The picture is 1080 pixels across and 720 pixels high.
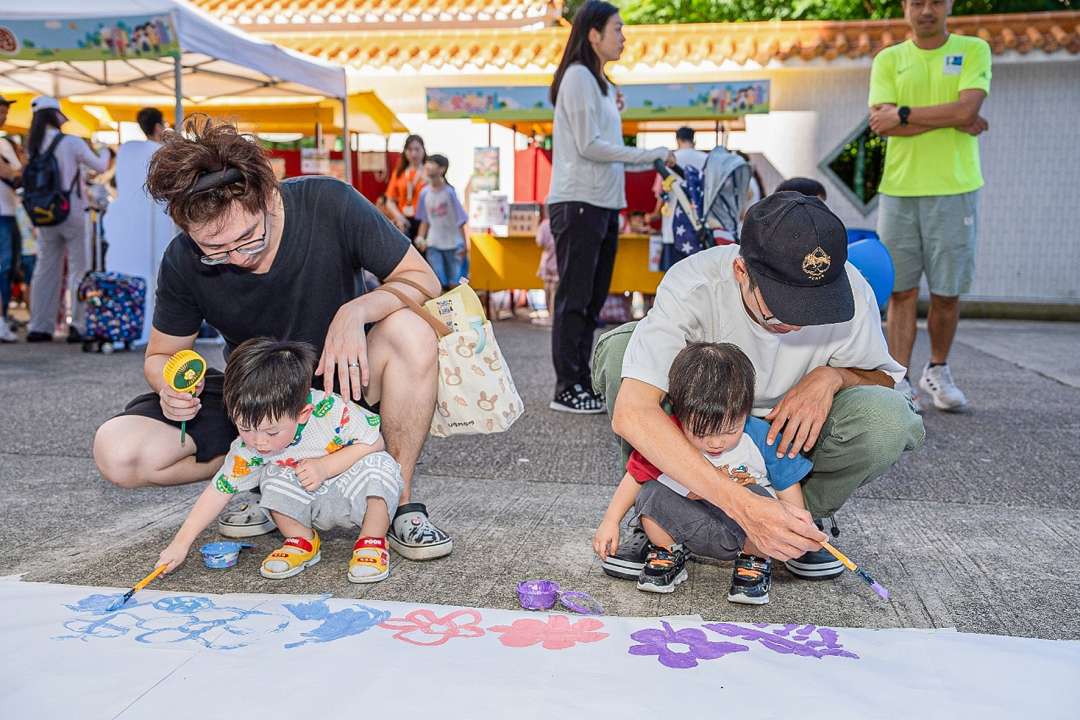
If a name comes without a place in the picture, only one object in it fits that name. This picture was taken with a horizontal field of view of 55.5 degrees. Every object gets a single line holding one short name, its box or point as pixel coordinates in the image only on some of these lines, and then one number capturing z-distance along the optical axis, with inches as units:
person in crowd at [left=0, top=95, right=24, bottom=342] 277.1
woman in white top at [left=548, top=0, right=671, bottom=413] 169.9
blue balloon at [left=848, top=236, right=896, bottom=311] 148.6
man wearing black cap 78.0
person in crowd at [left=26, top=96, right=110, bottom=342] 266.7
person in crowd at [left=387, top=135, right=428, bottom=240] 358.0
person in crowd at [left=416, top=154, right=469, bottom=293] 339.3
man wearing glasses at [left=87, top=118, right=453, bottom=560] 95.8
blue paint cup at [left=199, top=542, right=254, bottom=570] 94.2
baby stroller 218.7
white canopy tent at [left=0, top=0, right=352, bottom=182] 237.8
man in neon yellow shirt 169.5
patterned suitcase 258.7
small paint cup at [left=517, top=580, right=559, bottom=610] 84.0
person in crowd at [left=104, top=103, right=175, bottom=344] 266.1
